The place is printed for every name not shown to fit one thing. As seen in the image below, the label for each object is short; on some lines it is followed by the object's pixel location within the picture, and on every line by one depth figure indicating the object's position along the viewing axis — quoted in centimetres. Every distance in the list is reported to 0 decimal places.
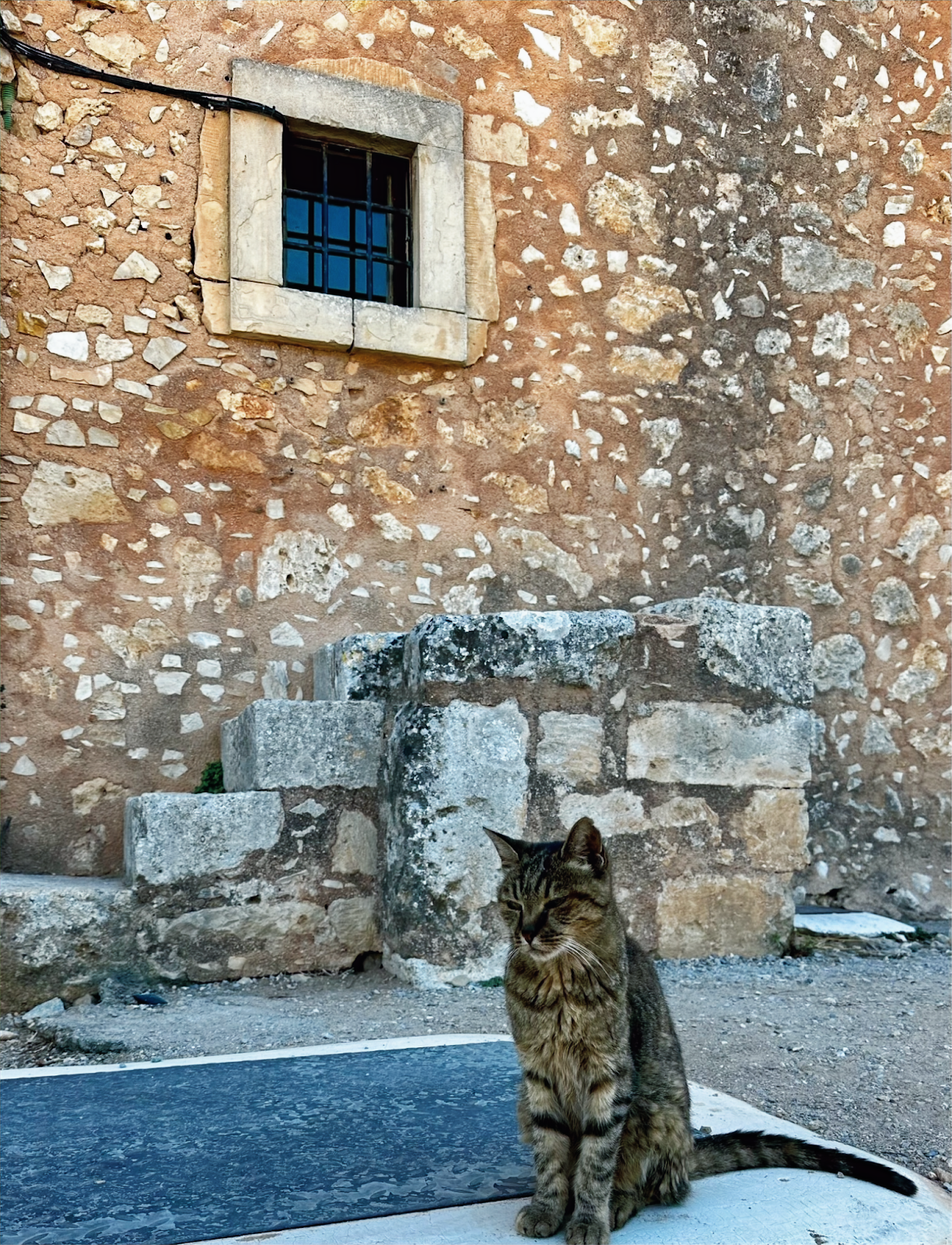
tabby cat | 186
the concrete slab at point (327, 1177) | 187
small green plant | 477
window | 512
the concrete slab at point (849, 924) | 490
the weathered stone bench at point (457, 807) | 408
